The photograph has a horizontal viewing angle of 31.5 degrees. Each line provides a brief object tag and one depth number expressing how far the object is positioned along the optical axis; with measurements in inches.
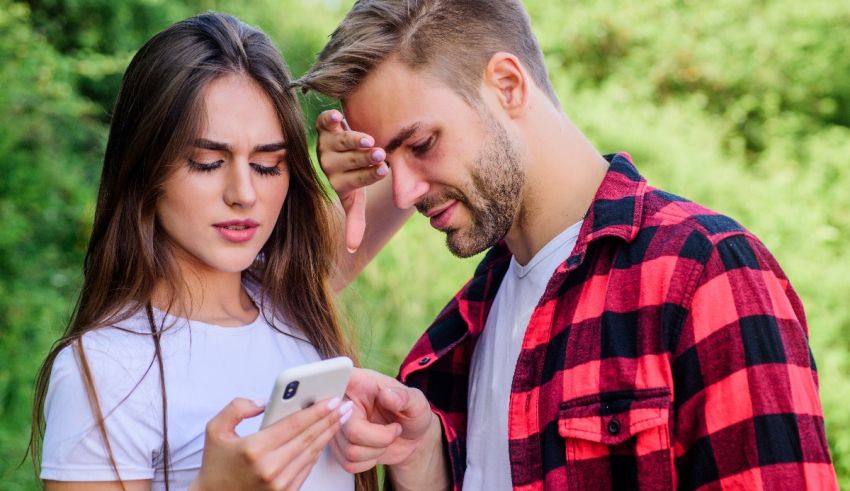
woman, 49.4
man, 47.0
